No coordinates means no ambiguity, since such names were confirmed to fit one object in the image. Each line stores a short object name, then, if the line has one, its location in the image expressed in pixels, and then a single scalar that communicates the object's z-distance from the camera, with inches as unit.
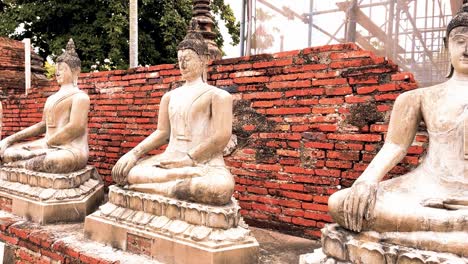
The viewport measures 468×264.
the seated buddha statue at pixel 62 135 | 156.9
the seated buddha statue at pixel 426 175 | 80.6
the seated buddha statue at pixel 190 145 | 116.9
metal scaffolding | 152.9
